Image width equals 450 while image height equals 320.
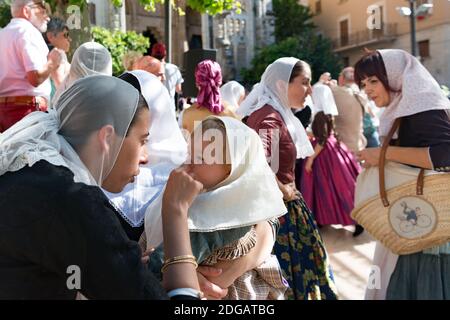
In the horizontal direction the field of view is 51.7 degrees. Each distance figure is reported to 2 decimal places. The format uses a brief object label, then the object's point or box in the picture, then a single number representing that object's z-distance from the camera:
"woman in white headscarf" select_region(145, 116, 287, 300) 1.56
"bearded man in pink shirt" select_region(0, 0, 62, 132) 3.00
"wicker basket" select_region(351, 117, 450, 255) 2.18
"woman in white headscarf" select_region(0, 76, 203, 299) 1.05
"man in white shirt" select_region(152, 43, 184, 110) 4.69
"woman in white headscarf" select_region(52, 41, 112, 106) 2.67
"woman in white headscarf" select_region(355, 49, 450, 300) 2.24
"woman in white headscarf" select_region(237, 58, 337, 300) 2.71
